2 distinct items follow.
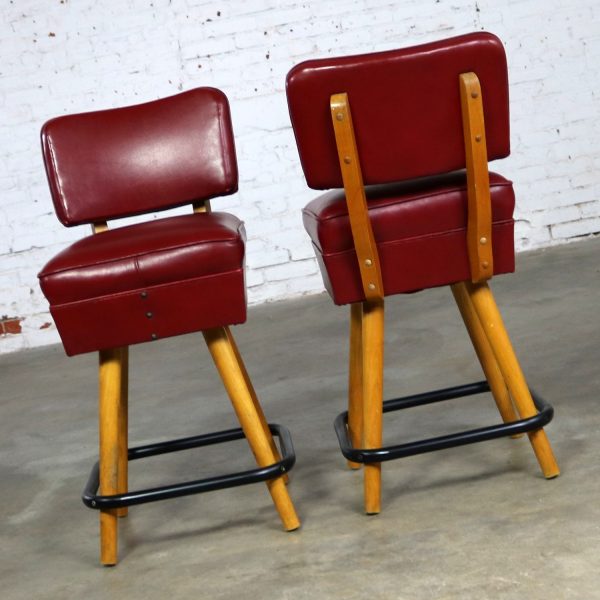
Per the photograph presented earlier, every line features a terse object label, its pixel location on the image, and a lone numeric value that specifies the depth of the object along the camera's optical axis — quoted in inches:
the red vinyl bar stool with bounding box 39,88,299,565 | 81.8
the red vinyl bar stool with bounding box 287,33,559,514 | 79.7
